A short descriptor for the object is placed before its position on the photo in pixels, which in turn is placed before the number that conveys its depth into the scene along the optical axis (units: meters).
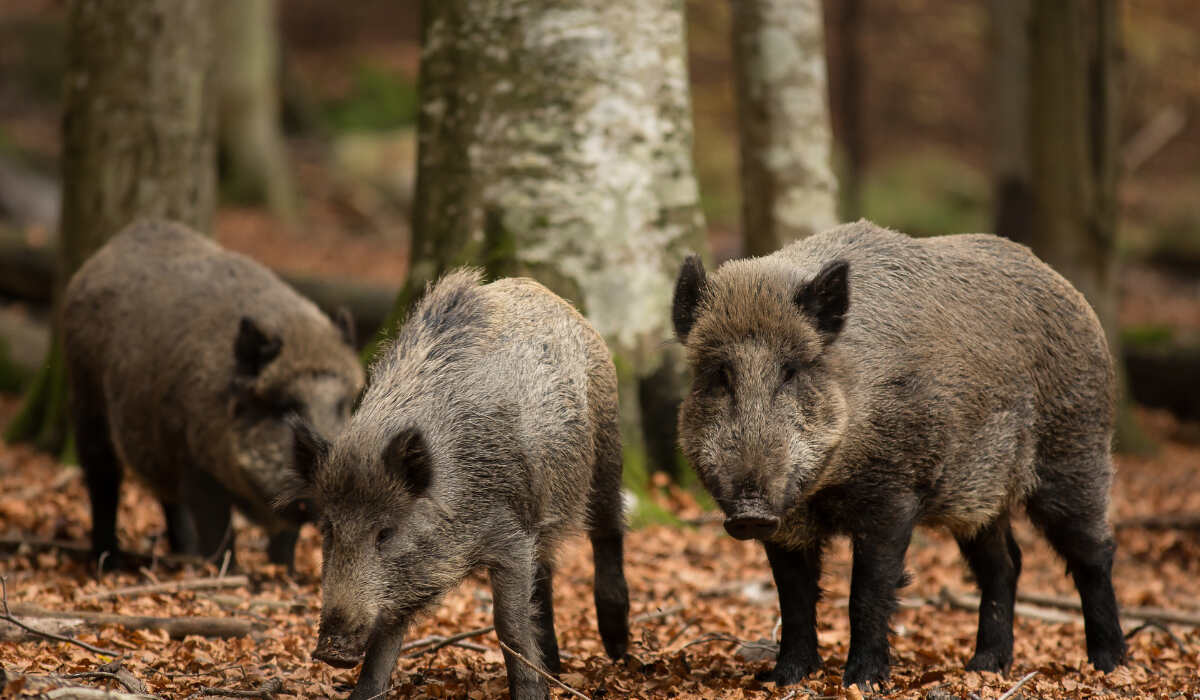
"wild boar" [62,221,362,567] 14.65
